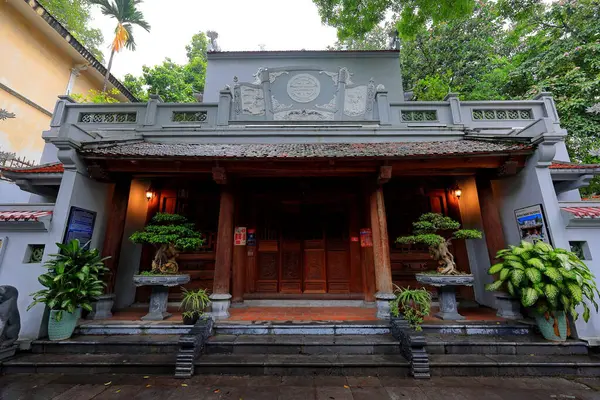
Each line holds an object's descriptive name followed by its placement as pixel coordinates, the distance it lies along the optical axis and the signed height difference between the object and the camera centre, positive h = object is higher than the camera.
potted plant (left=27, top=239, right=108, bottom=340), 4.16 -0.42
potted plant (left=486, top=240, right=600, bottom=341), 3.85 -0.39
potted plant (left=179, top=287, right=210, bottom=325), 4.60 -0.82
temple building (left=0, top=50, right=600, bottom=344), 4.86 +1.81
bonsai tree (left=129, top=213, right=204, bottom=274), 5.12 +0.46
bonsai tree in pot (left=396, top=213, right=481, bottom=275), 5.03 +0.42
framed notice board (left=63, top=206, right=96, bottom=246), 4.82 +0.73
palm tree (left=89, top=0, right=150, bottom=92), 12.75 +12.48
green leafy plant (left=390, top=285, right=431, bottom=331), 4.34 -0.83
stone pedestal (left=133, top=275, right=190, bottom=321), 4.93 -0.55
